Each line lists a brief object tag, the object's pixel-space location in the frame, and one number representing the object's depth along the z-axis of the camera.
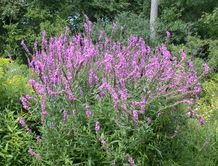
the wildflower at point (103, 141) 3.09
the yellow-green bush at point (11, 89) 3.97
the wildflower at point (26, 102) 3.45
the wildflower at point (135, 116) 3.15
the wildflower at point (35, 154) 3.32
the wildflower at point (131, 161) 3.15
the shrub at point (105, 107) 3.33
